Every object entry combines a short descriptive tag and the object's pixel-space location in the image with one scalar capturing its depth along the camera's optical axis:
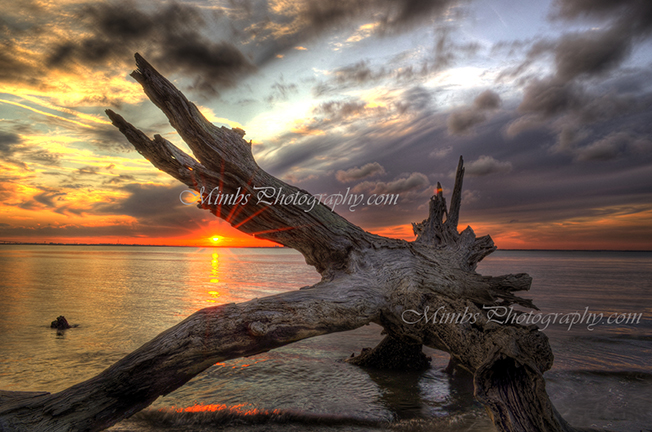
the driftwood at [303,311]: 3.44
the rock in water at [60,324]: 9.56
